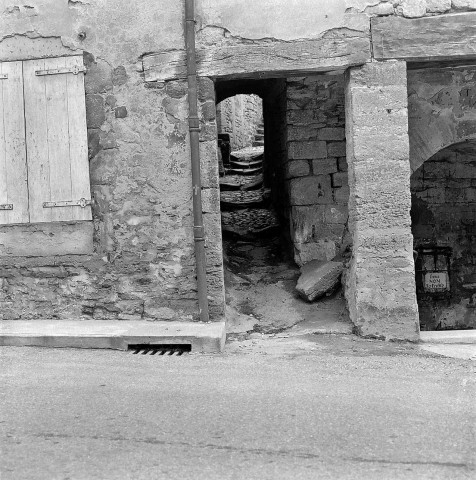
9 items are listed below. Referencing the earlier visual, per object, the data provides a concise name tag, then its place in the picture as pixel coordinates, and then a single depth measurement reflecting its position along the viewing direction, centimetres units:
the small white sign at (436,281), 885
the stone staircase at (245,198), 888
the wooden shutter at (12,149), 559
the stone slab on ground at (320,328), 568
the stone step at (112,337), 498
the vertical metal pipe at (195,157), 539
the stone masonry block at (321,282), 617
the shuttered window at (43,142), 555
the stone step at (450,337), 541
